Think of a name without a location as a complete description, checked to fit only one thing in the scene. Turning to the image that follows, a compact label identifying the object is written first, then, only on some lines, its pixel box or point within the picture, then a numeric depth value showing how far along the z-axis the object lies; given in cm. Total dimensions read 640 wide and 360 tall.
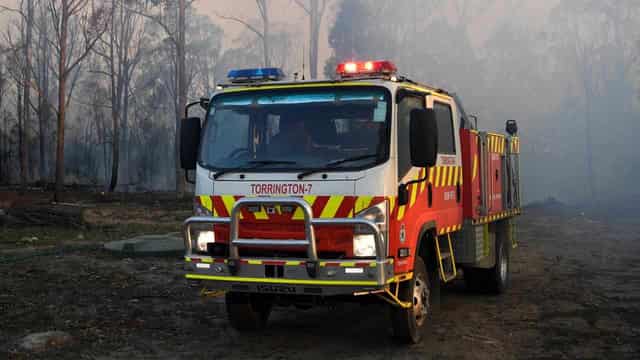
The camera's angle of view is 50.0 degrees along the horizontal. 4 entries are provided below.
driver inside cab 661
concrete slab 1400
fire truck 621
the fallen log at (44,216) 1941
